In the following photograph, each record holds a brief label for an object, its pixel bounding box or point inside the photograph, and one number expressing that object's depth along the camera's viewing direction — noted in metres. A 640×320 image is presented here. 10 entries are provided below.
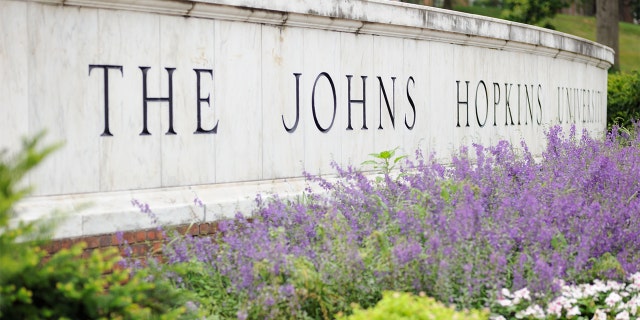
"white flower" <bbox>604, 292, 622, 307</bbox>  4.73
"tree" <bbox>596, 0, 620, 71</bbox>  24.91
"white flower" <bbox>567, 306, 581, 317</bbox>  4.49
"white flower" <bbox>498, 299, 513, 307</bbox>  4.43
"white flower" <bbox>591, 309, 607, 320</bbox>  4.68
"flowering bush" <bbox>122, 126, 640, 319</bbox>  4.50
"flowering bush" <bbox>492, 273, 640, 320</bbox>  4.49
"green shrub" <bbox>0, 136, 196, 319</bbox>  2.97
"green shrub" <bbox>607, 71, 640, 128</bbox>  14.68
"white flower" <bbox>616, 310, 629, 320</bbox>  4.67
